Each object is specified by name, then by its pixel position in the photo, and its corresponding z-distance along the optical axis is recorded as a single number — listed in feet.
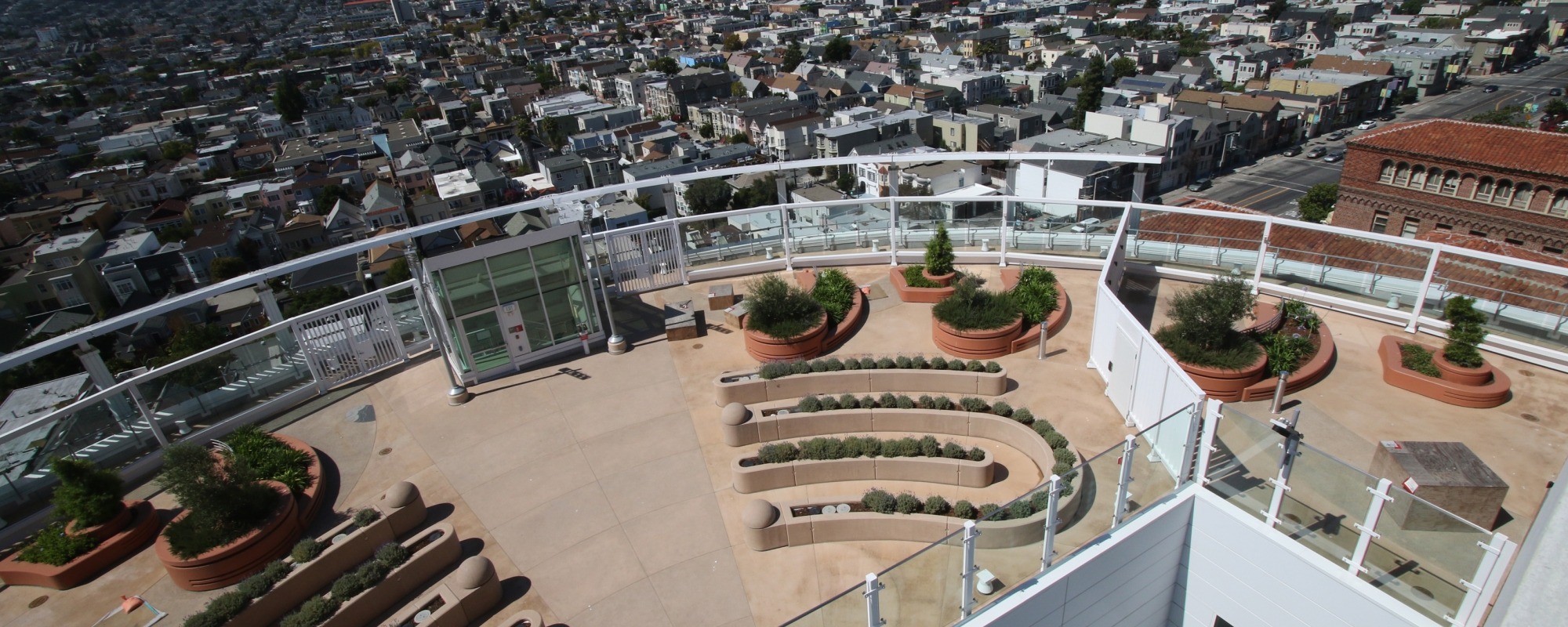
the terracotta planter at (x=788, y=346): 35.40
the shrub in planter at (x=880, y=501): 25.62
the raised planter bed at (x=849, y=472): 27.40
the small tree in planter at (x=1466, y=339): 27.71
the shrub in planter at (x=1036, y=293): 35.76
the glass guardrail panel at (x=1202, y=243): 37.29
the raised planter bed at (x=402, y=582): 22.94
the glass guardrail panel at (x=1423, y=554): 15.97
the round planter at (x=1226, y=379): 28.35
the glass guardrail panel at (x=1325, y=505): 17.98
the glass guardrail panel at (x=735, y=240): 45.03
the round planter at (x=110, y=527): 25.98
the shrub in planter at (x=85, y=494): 25.49
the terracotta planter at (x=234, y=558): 24.22
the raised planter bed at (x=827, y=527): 24.98
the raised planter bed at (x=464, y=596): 22.36
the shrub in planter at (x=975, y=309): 34.47
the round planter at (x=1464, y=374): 27.37
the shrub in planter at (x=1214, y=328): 28.60
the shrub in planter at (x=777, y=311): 35.83
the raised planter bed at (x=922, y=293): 39.68
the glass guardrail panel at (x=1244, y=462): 19.49
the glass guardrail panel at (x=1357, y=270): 32.83
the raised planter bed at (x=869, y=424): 29.60
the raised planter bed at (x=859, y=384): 31.81
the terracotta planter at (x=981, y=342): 34.04
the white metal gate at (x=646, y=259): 42.60
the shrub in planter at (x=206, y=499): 23.53
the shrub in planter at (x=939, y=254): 39.63
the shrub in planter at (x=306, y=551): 24.02
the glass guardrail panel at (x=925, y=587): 17.34
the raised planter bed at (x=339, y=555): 22.93
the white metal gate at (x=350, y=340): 35.73
